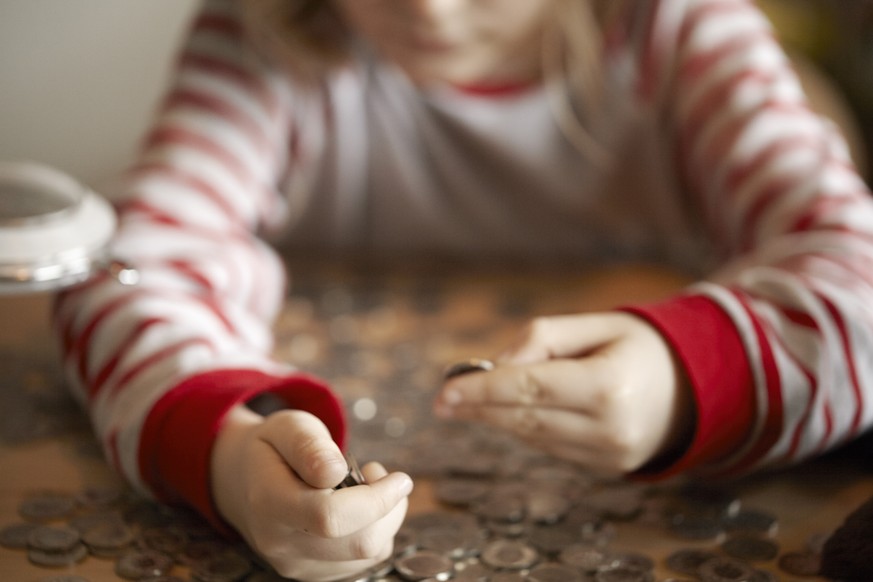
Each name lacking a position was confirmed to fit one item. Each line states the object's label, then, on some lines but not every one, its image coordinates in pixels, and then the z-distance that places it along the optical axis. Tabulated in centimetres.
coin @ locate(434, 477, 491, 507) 97
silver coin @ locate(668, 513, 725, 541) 95
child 94
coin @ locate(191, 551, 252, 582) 91
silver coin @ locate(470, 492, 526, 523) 95
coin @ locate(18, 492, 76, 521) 95
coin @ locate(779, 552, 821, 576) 92
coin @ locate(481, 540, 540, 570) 92
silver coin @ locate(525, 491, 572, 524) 96
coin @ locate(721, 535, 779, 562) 93
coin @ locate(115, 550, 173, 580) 91
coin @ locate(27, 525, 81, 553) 92
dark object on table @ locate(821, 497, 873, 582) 90
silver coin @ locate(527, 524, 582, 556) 93
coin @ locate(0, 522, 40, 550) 93
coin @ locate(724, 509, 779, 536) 95
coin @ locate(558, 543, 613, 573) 92
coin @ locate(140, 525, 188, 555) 93
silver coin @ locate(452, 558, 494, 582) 91
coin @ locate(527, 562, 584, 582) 91
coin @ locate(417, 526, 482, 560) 93
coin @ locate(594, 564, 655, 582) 91
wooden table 95
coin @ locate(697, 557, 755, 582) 91
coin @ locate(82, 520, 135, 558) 92
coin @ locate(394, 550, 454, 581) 91
